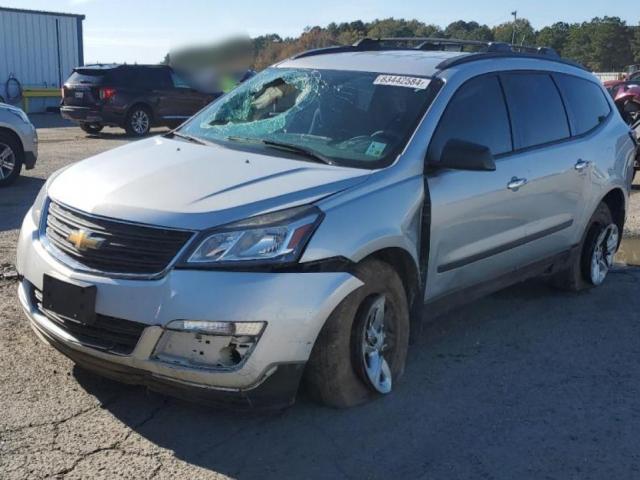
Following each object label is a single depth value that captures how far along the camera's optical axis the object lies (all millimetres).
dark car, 18469
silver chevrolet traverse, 3582
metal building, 29078
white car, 10742
